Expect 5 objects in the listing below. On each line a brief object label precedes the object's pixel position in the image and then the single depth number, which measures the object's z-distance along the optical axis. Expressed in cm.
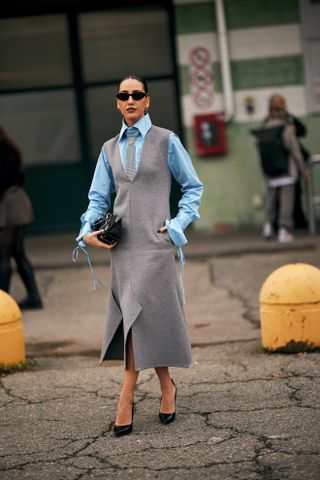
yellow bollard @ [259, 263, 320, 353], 996
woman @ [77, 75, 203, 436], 776
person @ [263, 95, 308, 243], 1651
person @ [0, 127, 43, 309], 1285
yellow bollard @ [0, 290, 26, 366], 1003
